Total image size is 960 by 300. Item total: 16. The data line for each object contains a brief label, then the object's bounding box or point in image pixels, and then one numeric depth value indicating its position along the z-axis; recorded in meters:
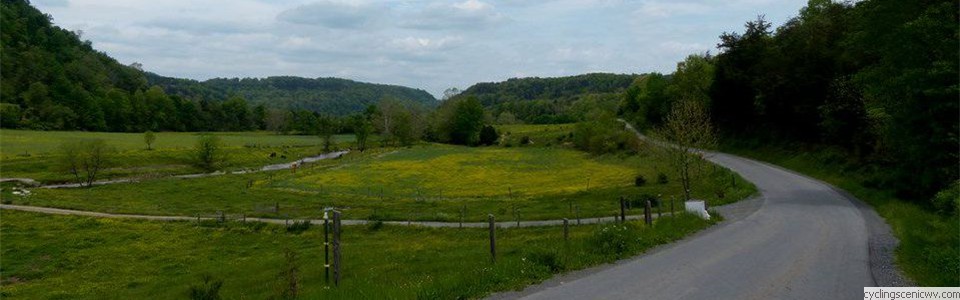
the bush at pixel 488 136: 145.12
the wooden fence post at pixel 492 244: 14.86
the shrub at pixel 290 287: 14.14
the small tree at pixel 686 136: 38.22
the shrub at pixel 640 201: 40.88
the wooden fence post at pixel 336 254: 12.87
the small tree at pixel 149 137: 110.59
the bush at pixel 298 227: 38.16
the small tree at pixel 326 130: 137.00
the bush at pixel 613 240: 16.22
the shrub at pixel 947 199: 23.39
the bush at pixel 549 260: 14.23
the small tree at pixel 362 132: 136.62
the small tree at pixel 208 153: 97.06
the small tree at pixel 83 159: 80.00
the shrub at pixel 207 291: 16.47
